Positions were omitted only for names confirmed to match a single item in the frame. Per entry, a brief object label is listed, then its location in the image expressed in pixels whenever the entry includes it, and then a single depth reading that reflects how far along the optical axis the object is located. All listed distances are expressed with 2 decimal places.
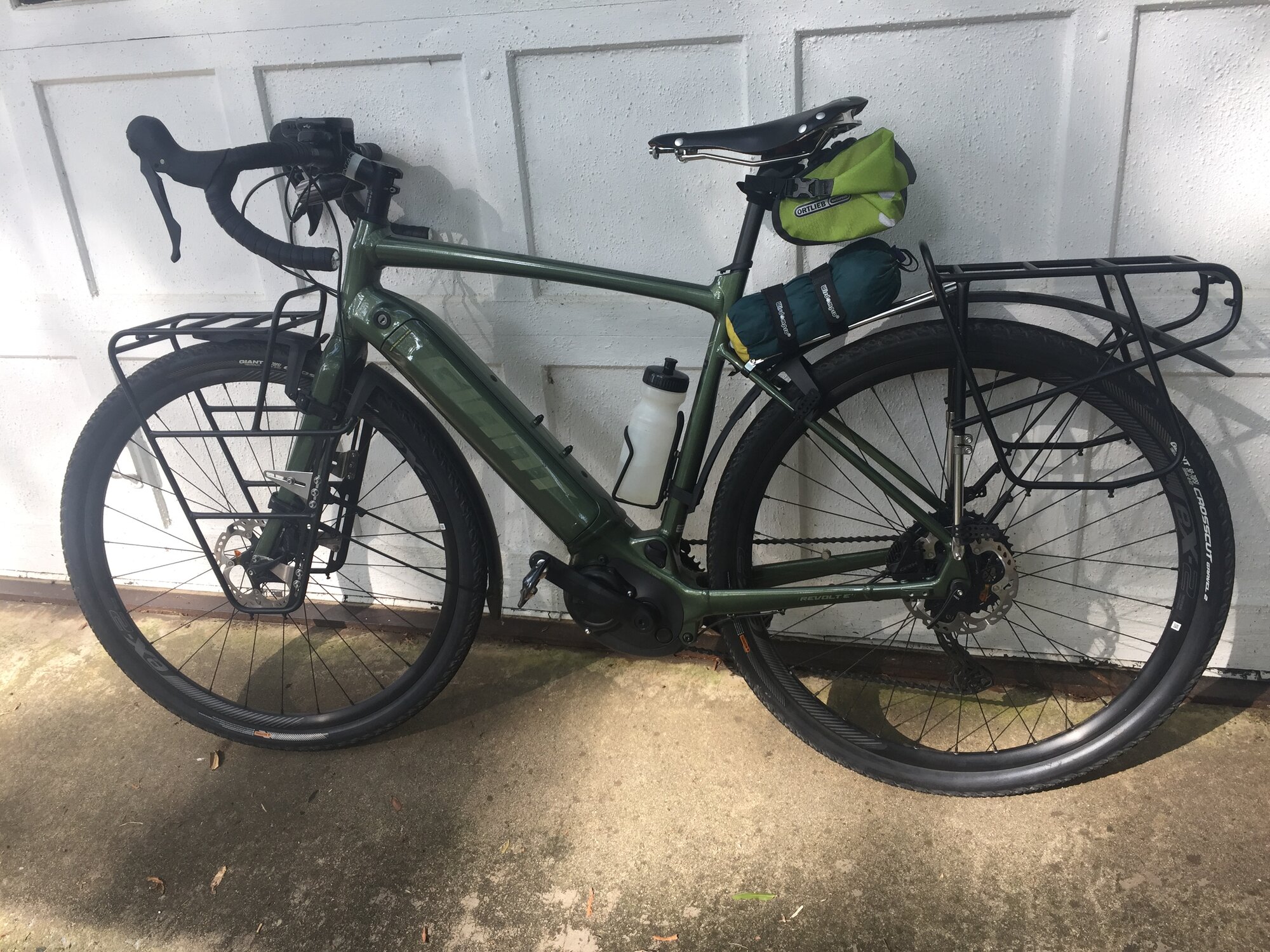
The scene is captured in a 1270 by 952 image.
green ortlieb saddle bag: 1.40
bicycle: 1.52
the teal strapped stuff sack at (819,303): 1.45
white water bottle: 1.62
